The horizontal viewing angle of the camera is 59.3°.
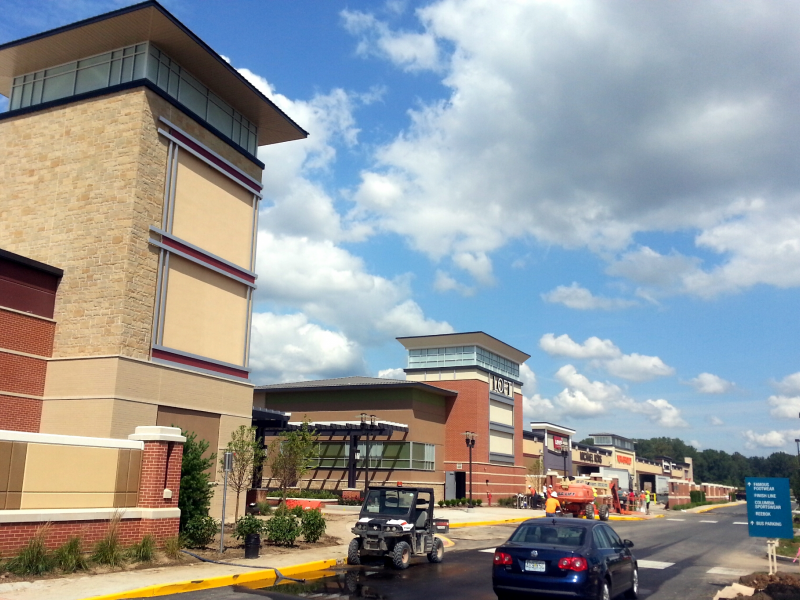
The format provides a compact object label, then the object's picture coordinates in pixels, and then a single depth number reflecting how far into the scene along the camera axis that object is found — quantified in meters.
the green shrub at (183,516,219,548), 18.05
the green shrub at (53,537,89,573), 14.01
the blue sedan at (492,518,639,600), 11.33
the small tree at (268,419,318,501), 24.44
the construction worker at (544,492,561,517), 25.79
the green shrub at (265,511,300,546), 19.59
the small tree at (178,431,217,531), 18.31
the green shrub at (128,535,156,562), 15.59
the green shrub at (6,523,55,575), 13.34
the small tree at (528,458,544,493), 62.28
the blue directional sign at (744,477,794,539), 16.59
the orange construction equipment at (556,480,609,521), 39.62
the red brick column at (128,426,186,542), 16.78
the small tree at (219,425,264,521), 22.72
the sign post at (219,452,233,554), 17.86
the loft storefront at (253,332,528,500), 47.69
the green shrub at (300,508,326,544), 20.73
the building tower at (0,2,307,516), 21.92
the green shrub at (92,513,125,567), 14.90
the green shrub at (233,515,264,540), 18.59
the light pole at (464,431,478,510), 45.45
